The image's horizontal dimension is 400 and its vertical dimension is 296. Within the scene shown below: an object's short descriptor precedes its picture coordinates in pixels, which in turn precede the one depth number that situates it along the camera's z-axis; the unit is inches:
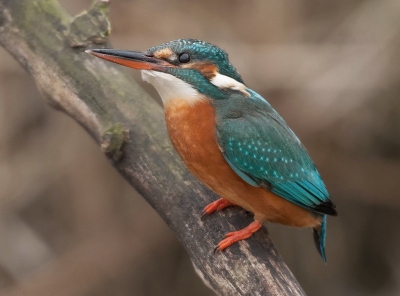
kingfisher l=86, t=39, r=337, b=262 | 181.8
